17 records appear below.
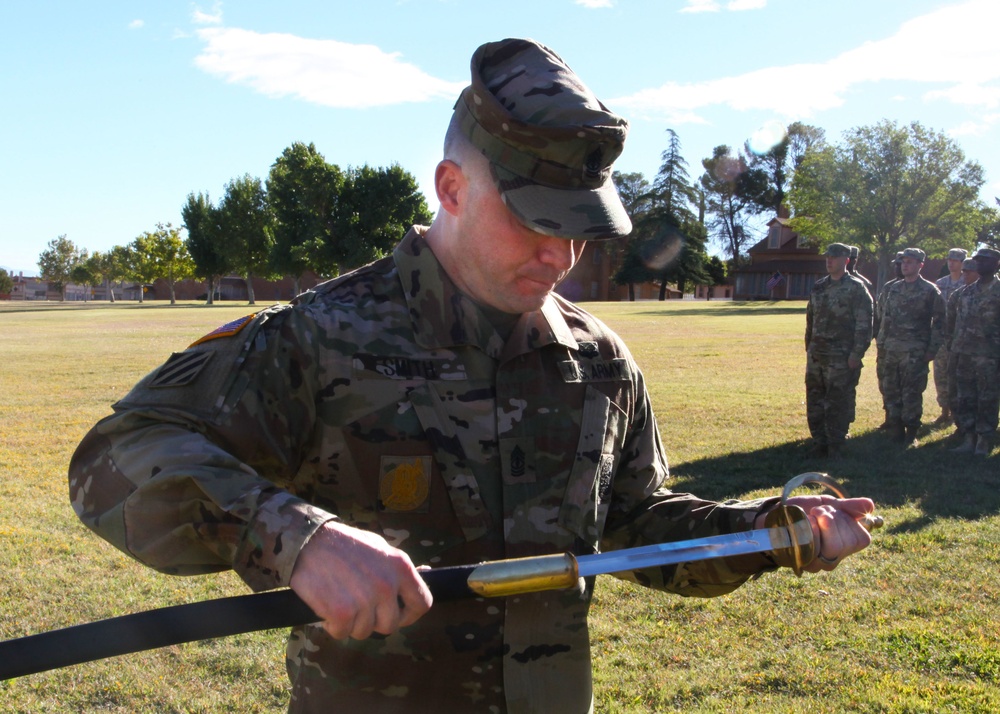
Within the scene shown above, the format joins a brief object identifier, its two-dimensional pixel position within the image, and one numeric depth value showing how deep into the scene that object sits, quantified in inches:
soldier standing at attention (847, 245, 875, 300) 453.3
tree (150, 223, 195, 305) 3189.0
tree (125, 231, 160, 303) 3201.3
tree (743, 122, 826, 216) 3679.9
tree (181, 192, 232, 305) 3031.5
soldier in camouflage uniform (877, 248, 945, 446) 470.3
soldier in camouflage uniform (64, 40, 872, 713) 71.7
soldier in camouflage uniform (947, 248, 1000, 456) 449.1
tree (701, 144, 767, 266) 3698.3
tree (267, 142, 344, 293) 2610.7
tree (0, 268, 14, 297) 4023.6
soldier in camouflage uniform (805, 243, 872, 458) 421.4
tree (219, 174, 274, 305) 2997.0
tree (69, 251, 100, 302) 3713.1
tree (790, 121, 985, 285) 2209.6
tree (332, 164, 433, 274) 2603.3
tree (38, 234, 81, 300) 3742.6
